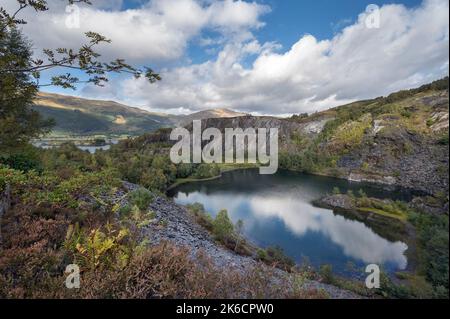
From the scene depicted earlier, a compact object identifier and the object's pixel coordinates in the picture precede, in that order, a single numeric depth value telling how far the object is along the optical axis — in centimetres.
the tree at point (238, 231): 1783
